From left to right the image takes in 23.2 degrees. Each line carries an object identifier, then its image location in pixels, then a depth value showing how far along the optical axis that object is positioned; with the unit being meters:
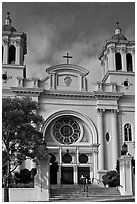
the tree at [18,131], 22.17
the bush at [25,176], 32.56
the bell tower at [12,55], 42.25
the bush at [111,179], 31.62
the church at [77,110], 39.72
